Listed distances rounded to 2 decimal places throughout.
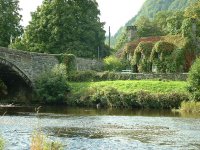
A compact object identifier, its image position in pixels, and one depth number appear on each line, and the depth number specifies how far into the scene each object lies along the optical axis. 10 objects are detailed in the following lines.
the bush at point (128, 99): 52.25
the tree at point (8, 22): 84.31
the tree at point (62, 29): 79.50
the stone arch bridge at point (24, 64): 57.94
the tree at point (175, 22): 96.25
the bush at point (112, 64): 76.88
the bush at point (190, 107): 48.25
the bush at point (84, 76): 64.75
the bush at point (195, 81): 49.69
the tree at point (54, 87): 59.00
